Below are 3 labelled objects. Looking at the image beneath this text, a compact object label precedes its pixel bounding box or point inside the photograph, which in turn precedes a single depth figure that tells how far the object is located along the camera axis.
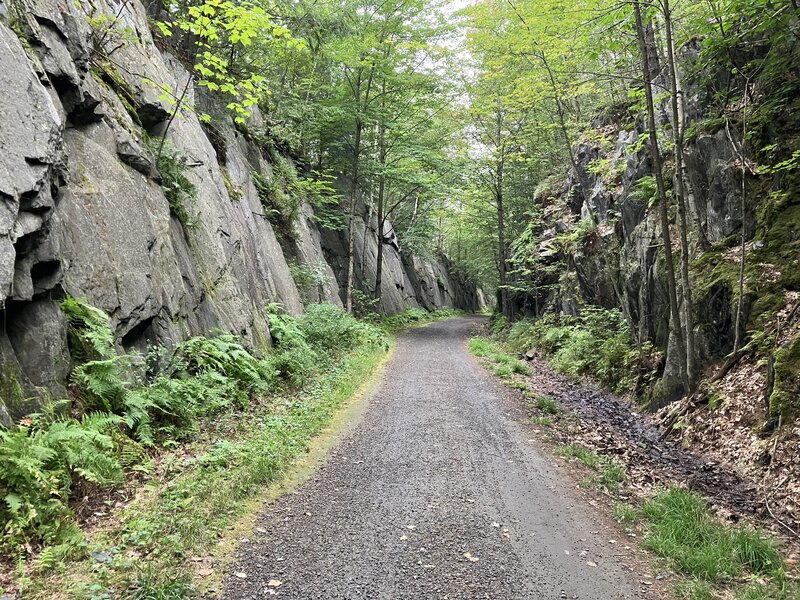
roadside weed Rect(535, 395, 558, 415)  9.24
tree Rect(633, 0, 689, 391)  8.47
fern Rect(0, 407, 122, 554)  3.55
